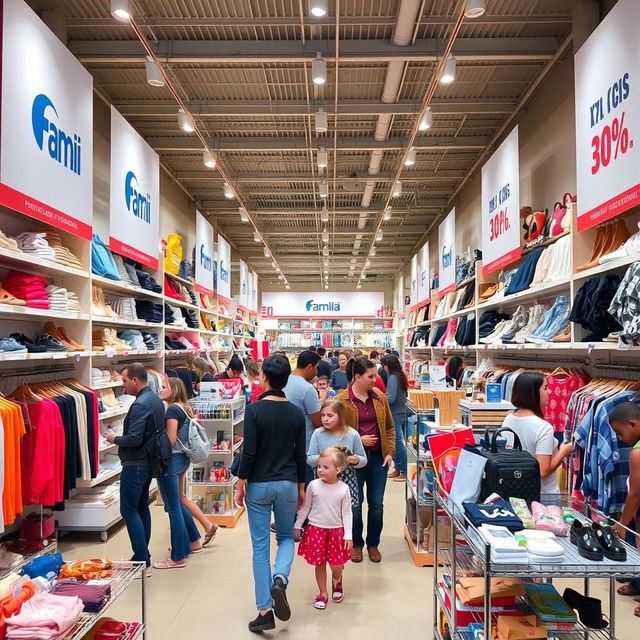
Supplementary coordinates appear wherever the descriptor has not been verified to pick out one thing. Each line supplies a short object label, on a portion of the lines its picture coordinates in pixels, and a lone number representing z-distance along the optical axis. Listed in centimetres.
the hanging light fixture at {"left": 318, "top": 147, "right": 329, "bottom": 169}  853
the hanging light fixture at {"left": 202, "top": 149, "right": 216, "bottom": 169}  848
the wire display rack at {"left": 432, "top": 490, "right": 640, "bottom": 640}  213
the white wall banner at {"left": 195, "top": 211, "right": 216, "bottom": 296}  1059
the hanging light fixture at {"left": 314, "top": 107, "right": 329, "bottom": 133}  730
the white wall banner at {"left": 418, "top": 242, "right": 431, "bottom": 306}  1336
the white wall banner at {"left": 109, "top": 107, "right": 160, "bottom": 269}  623
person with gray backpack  465
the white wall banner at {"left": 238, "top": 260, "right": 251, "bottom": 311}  1595
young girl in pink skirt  381
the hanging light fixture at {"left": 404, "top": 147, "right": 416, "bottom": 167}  853
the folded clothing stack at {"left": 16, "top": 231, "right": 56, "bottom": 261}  475
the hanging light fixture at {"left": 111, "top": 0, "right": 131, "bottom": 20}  471
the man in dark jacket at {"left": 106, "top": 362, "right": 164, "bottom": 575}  423
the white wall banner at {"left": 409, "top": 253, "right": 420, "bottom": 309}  1476
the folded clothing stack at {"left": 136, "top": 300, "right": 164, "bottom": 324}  804
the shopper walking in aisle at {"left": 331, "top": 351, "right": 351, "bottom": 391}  965
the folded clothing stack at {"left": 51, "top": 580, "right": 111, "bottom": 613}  237
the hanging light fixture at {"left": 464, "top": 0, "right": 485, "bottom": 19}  471
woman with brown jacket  456
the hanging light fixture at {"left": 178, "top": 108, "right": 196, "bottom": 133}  707
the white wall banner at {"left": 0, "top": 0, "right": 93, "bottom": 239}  401
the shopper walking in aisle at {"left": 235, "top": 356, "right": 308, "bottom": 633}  350
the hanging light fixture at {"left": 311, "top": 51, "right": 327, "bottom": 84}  599
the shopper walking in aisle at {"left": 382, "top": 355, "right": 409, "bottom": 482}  704
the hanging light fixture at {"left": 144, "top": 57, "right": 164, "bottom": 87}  590
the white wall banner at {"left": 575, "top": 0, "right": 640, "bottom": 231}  403
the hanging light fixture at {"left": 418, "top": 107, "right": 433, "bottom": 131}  718
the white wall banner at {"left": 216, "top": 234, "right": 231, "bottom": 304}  1273
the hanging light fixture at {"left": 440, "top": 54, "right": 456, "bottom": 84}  589
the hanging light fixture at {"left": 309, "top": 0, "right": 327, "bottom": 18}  479
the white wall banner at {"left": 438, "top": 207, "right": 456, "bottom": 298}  1035
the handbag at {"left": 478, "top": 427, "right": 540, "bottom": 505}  268
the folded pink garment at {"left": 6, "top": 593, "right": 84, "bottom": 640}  205
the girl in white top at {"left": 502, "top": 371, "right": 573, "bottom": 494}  325
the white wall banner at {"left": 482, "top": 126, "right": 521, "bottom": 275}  672
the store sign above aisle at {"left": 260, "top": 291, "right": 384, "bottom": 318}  2211
